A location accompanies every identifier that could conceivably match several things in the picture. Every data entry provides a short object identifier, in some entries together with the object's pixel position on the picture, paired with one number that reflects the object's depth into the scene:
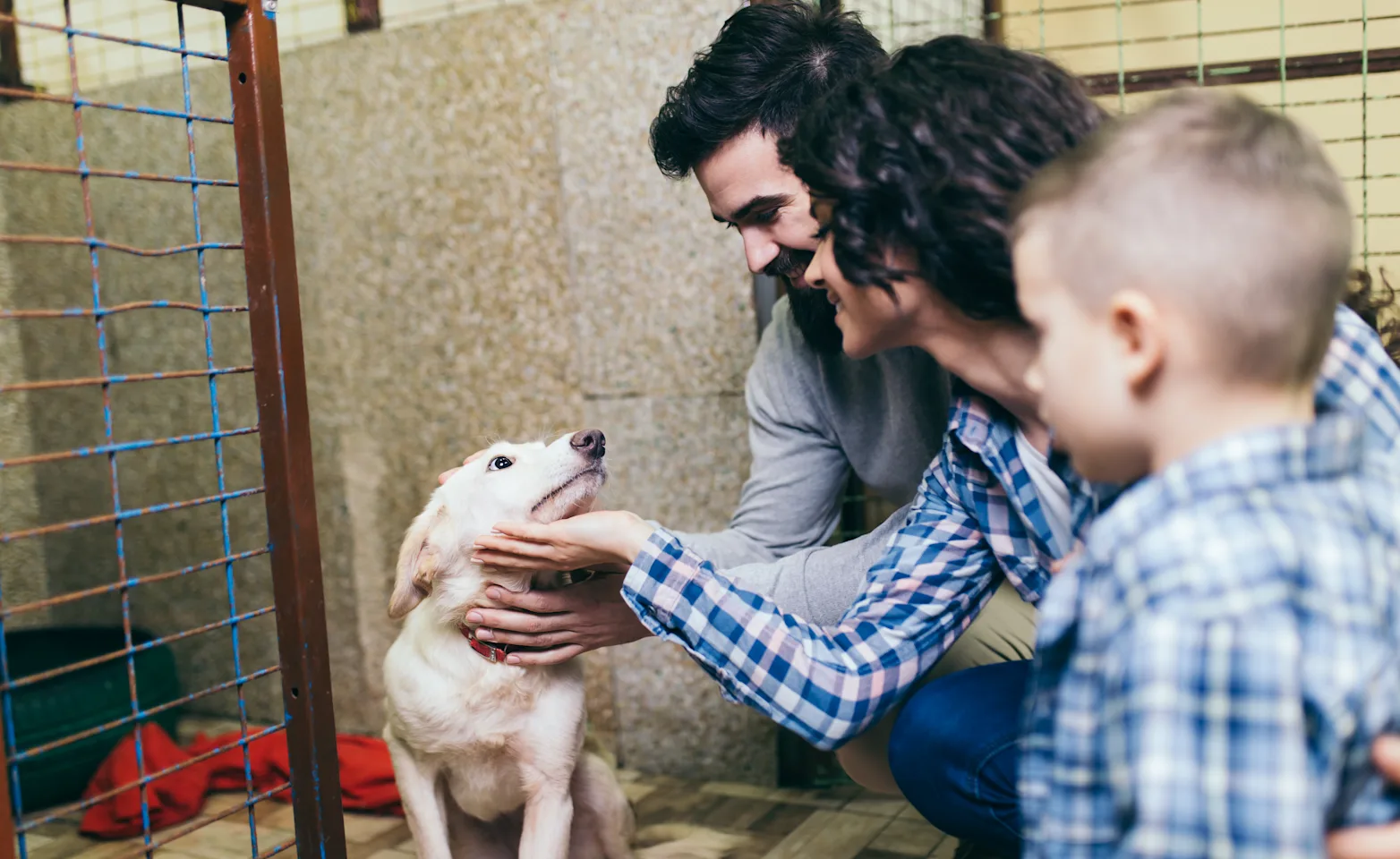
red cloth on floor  2.43
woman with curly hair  1.20
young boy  0.77
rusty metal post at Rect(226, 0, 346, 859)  1.41
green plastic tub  2.55
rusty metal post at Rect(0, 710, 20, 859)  1.15
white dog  1.72
